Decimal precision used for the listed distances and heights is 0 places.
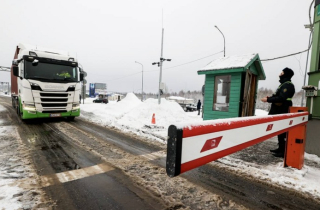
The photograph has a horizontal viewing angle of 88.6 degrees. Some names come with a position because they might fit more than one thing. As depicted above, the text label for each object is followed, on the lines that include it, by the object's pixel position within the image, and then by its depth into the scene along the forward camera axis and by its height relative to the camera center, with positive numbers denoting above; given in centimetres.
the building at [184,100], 6004 -133
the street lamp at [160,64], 1391 +295
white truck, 738 +38
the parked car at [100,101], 3923 -187
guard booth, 801 +71
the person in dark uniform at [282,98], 443 +7
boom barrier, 103 -33
